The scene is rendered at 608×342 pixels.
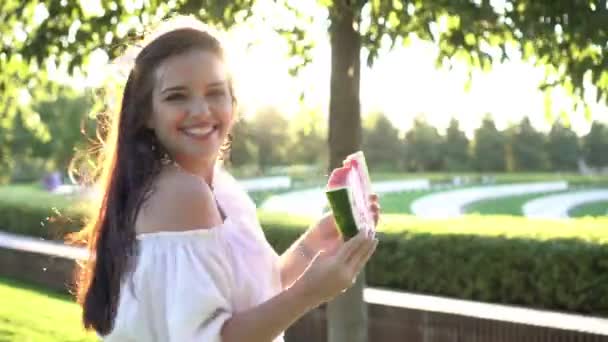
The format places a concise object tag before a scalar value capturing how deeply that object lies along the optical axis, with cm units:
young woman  159
